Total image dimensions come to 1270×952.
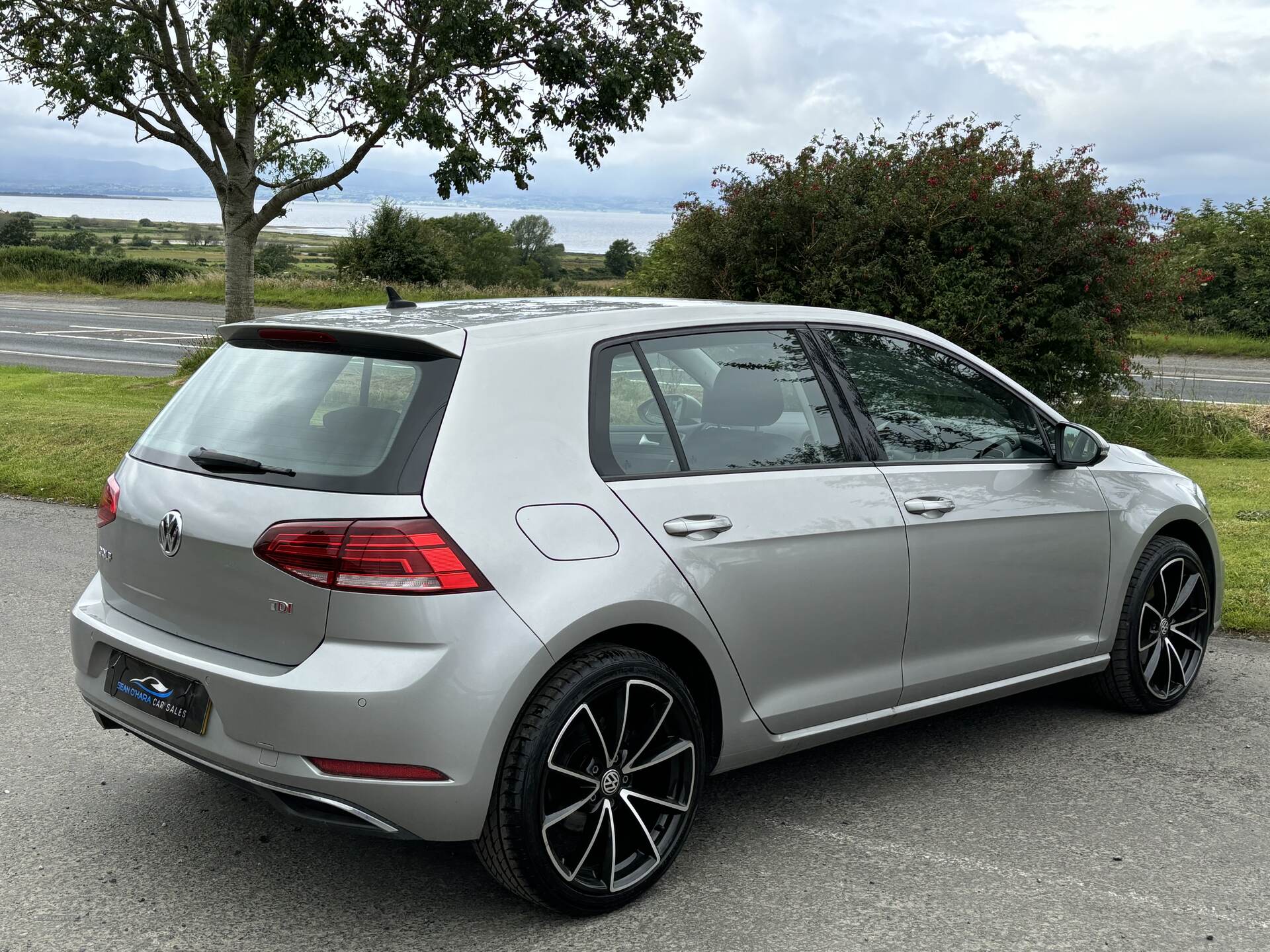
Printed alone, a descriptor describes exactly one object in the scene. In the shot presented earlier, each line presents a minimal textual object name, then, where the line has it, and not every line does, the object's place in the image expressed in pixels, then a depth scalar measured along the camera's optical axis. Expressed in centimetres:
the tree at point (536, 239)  10316
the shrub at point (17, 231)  5644
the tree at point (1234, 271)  2742
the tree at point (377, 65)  1266
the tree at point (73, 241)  4584
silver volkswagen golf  311
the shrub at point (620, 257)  9158
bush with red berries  1262
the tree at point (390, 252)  4034
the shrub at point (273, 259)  4578
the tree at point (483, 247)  8169
